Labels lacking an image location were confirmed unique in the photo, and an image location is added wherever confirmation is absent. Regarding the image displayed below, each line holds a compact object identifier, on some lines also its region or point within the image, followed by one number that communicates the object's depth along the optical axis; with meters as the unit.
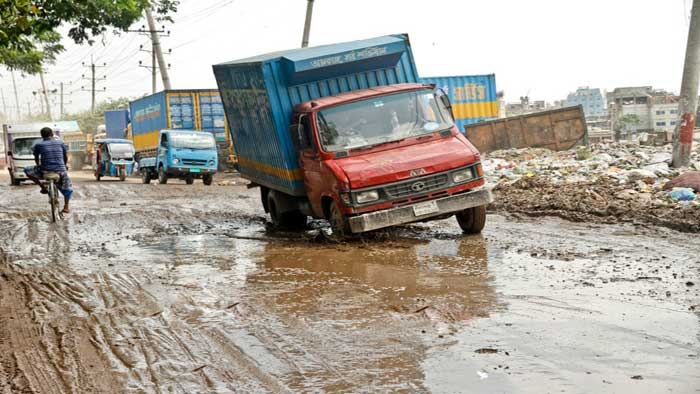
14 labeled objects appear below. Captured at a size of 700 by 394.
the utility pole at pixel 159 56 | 38.69
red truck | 10.04
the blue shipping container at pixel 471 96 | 36.41
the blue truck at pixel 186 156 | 28.81
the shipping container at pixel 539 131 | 30.30
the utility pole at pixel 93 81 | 86.94
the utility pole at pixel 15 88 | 112.82
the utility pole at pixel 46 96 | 91.44
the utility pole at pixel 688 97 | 16.34
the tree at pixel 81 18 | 14.08
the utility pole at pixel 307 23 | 29.97
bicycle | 14.57
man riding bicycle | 14.67
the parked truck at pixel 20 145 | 30.50
